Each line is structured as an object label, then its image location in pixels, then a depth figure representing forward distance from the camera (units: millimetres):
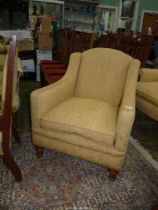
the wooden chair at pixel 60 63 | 2726
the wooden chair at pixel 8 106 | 1229
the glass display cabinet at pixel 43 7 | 4746
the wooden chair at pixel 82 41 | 3389
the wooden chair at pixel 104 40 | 3711
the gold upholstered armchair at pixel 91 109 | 1615
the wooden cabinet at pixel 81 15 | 5545
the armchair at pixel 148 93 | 2369
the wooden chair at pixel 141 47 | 3761
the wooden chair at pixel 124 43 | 3691
